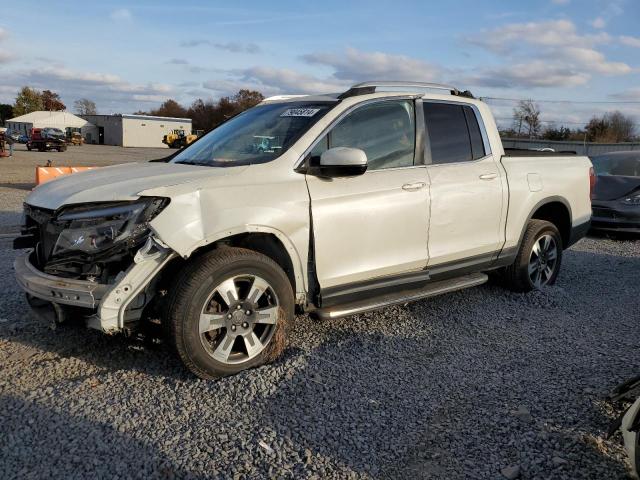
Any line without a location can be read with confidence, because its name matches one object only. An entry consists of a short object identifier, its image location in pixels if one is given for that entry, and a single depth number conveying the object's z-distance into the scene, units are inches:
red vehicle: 1818.4
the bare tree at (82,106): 5032.0
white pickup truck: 135.6
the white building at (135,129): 3405.5
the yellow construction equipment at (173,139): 2562.3
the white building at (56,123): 3725.4
